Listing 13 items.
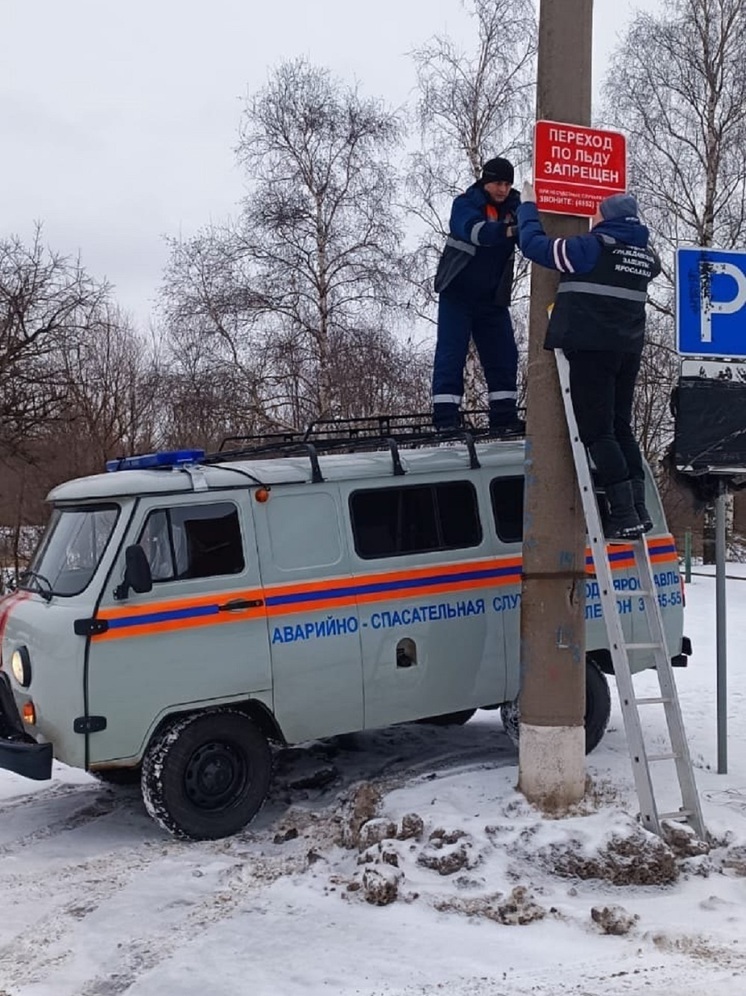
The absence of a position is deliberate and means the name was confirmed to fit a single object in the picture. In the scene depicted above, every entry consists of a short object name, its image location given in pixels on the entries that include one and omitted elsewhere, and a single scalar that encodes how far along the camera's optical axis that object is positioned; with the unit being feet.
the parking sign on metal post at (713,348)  22.99
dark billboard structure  22.93
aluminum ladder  18.34
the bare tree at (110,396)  79.71
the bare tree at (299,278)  73.82
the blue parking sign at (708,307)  23.00
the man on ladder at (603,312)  19.43
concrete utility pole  19.49
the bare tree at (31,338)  71.26
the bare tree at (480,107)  71.46
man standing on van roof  25.11
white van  20.90
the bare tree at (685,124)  76.38
